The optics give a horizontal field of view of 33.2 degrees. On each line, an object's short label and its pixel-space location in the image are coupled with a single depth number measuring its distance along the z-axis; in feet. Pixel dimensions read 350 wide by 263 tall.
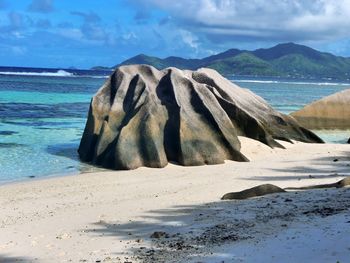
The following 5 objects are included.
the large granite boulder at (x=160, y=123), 52.13
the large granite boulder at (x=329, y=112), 98.37
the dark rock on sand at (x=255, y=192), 34.60
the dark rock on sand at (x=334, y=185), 35.91
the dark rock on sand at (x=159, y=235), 26.50
